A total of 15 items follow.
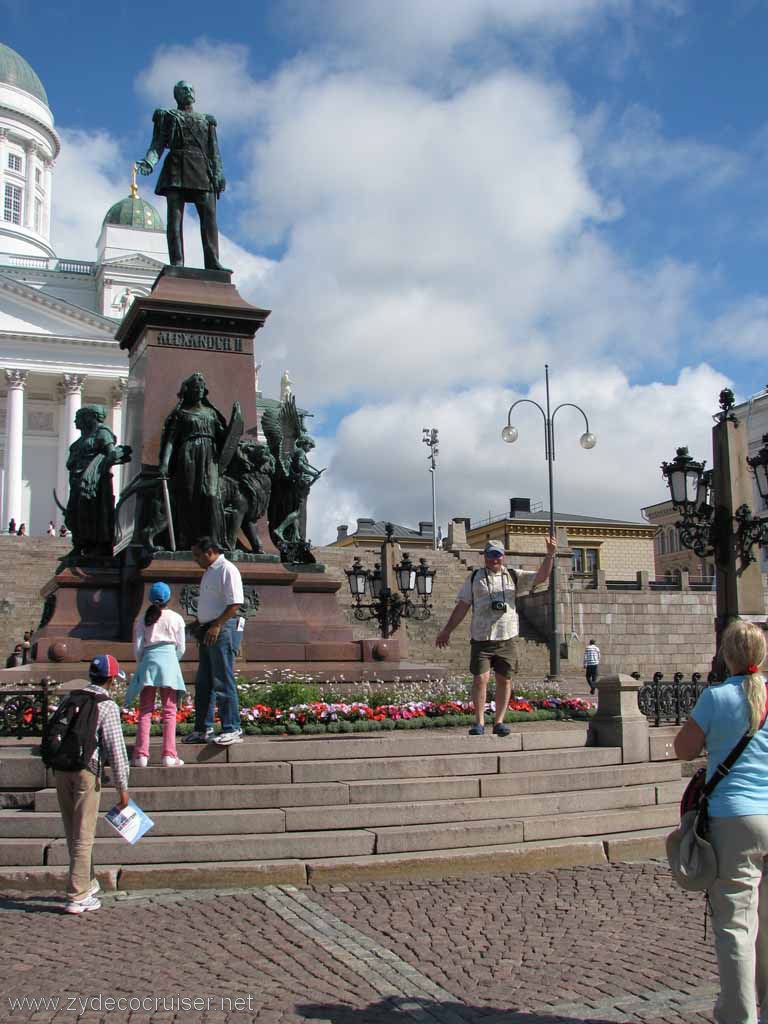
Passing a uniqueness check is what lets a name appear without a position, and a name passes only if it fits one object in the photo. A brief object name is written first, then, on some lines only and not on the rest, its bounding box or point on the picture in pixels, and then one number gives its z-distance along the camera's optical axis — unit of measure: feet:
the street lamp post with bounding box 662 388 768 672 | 40.81
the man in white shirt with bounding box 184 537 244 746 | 26.37
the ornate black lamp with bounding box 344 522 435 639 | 89.61
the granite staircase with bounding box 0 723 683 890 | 23.79
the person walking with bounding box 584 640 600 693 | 97.07
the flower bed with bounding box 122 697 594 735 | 31.27
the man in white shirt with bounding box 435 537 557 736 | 29.66
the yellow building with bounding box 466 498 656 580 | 238.48
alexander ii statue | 49.42
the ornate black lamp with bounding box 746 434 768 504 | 44.21
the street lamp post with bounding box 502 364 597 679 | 110.32
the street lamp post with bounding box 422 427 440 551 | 211.41
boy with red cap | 21.35
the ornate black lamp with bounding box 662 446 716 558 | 43.60
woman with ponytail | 13.97
